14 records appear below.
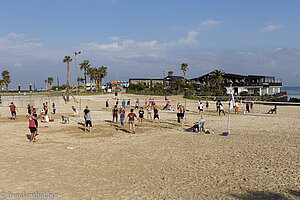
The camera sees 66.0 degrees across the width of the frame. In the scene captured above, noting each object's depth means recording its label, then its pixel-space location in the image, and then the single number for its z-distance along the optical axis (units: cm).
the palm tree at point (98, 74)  7329
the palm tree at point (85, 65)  6954
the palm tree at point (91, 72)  7274
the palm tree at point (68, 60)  4125
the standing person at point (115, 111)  1816
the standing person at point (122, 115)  1658
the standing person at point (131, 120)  1438
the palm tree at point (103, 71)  8041
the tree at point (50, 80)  9730
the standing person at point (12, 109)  1950
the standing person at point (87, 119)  1439
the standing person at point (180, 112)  1731
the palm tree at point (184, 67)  6650
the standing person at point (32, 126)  1188
